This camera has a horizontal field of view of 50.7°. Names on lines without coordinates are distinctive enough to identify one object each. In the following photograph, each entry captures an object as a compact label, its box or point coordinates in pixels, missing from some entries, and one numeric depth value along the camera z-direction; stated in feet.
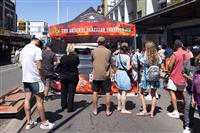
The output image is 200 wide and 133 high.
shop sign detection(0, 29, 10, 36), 60.14
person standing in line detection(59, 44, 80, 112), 17.30
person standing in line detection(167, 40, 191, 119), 15.94
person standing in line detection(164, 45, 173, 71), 34.94
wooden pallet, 16.07
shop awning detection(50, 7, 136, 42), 26.43
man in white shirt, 13.56
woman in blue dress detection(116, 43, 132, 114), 16.89
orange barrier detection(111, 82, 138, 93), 22.77
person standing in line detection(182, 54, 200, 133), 13.18
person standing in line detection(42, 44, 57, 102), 19.70
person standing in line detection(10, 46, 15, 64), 69.16
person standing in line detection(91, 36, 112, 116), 16.38
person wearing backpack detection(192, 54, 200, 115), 11.30
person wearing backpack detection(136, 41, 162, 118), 15.99
